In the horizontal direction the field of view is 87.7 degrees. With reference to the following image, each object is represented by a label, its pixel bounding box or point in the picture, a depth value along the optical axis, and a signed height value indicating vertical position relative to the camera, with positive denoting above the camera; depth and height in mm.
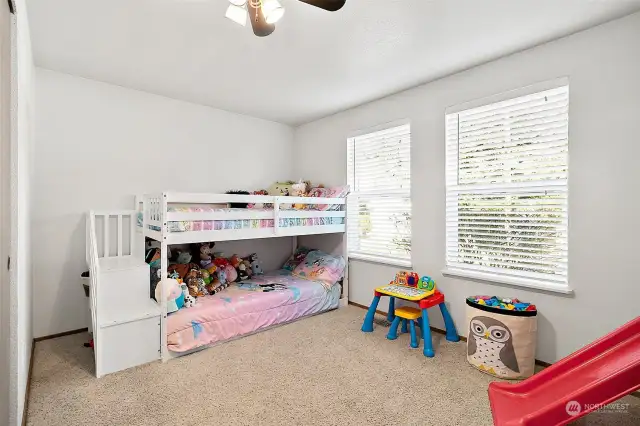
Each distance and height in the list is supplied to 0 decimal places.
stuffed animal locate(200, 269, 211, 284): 3296 -646
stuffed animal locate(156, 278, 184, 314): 2574 -653
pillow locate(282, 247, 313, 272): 4238 -613
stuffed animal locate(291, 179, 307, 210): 4125 +262
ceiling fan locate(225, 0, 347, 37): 1487 +915
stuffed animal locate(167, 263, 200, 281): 3184 -568
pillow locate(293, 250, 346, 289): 3713 -664
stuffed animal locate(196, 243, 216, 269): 3507 -472
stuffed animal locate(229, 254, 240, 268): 3799 -574
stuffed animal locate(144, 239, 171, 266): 3041 -388
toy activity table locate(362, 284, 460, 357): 2658 -826
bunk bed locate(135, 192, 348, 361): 2576 -230
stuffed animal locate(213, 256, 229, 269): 3582 -559
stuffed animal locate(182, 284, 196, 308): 2770 -745
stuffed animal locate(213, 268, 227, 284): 3427 -682
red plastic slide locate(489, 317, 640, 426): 1350 -796
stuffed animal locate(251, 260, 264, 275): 4023 -692
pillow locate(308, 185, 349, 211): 3809 +210
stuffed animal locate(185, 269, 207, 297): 3094 -689
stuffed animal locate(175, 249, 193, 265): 3373 -476
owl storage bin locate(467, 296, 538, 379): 2244 -884
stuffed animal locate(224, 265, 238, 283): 3590 -675
